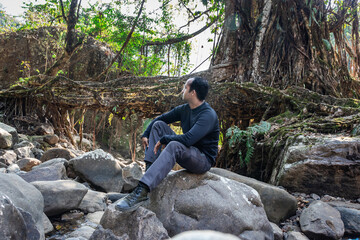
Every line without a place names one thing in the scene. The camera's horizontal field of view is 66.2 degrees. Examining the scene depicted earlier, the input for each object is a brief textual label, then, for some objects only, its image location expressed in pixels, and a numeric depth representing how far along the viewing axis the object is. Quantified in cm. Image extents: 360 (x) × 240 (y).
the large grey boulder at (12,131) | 558
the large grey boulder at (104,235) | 228
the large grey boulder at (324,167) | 336
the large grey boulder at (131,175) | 437
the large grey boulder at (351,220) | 265
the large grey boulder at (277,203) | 313
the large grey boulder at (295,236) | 261
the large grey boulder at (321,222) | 260
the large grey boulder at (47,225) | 249
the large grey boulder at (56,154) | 504
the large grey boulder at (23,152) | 510
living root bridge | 539
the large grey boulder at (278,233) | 278
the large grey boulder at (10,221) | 181
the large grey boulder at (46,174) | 354
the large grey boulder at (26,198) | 210
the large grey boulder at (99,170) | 415
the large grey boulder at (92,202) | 313
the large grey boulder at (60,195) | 276
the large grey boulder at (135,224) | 231
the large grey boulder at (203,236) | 66
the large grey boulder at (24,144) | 548
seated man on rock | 239
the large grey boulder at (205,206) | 251
